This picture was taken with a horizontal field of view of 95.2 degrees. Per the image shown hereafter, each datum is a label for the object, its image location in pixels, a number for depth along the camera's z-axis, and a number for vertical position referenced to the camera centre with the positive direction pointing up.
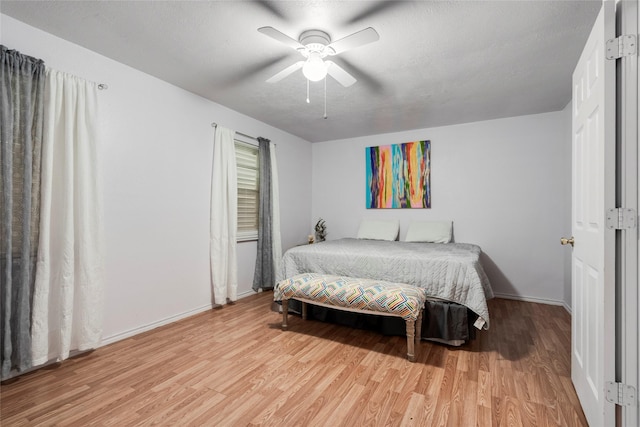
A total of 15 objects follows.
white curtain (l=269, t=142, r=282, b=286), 4.17 -0.07
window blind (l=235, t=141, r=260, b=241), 3.85 +0.30
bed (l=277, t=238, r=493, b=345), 2.37 -0.55
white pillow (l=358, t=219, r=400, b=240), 4.41 -0.26
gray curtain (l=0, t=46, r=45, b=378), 1.83 +0.11
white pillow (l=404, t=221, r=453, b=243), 4.01 -0.27
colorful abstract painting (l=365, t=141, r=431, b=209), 4.35 +0.57
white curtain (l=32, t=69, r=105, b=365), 2.01 -0.13
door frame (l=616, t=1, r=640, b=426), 1.17 -0.09
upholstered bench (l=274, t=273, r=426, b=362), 2.19 -0.68
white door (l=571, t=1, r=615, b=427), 1.23 -0.06
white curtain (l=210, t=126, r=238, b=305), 3.35 -0.07
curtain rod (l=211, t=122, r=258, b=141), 3.40 +1.02
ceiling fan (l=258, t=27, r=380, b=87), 1.81 +1.10
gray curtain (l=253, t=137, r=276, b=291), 3.97 -0.23
